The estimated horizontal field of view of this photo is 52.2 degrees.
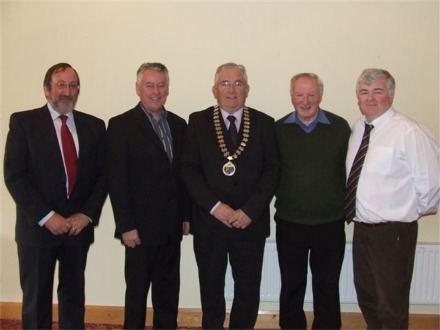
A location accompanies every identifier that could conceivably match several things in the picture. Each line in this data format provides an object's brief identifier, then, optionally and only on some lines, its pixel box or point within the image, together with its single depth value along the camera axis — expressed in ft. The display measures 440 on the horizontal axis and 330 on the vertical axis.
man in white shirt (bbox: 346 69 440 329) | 8.02
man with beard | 8.19
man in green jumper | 8.89
